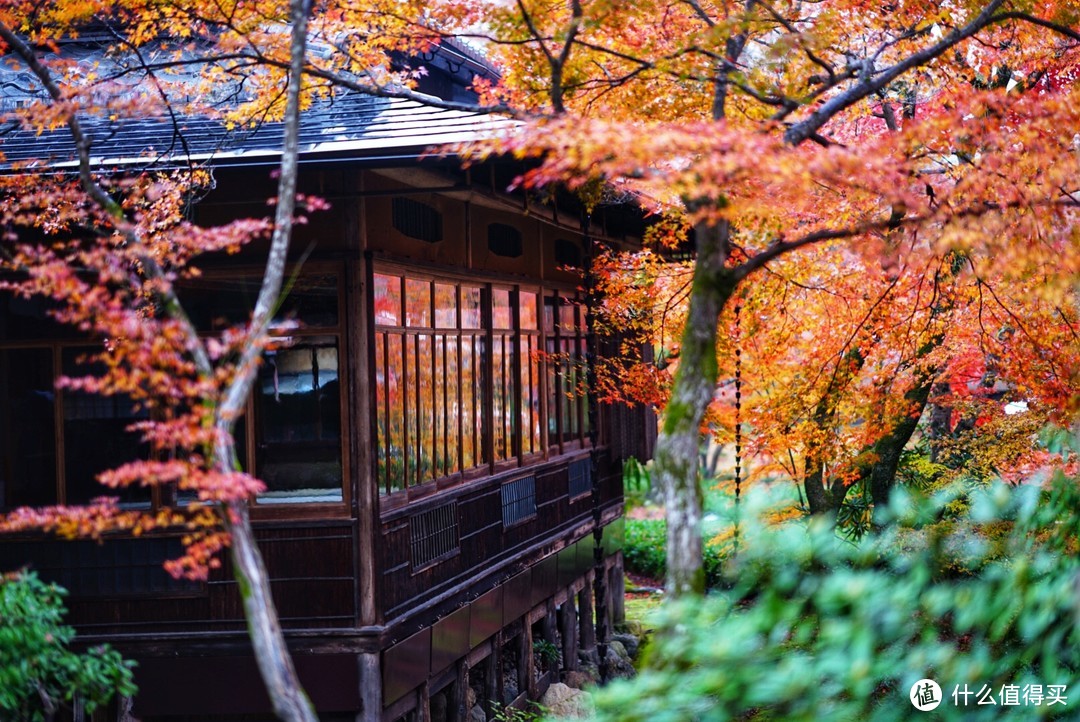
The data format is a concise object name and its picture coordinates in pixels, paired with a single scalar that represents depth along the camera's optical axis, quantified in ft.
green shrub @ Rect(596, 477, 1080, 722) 20.47
